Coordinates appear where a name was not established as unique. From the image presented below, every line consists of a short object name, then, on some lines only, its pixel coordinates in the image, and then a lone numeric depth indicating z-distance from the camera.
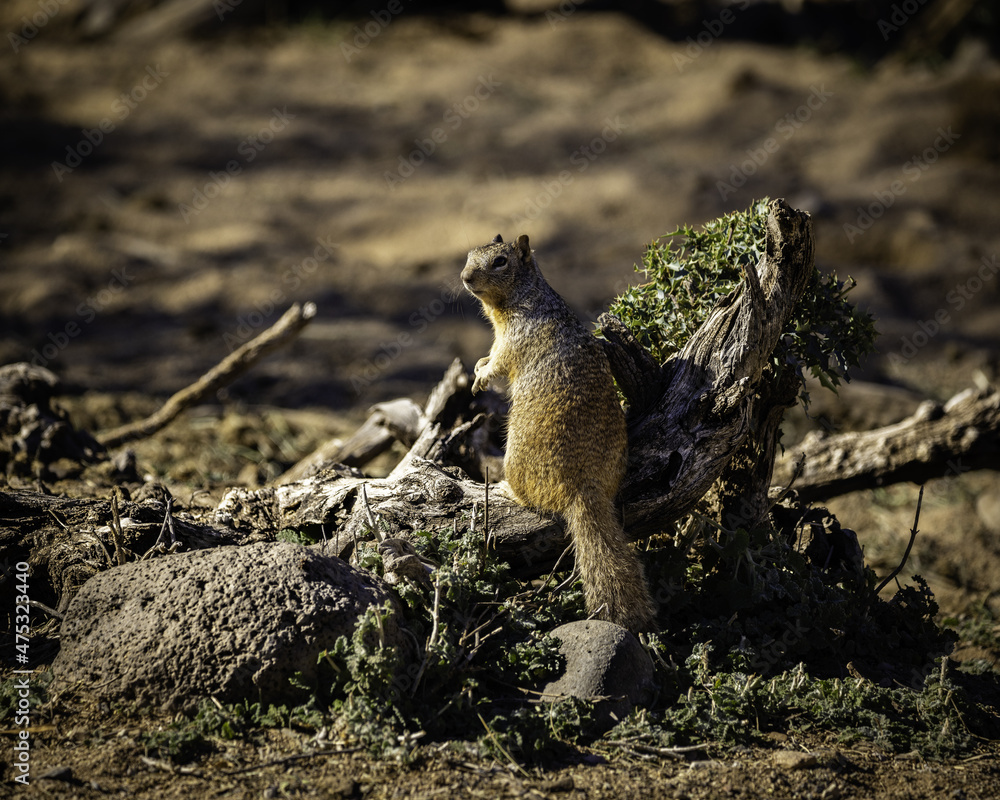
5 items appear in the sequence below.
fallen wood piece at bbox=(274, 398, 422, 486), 12.45
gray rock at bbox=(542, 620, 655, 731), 7.15
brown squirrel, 8.06
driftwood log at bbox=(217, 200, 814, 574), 8.69
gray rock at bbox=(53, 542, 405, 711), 6.79
